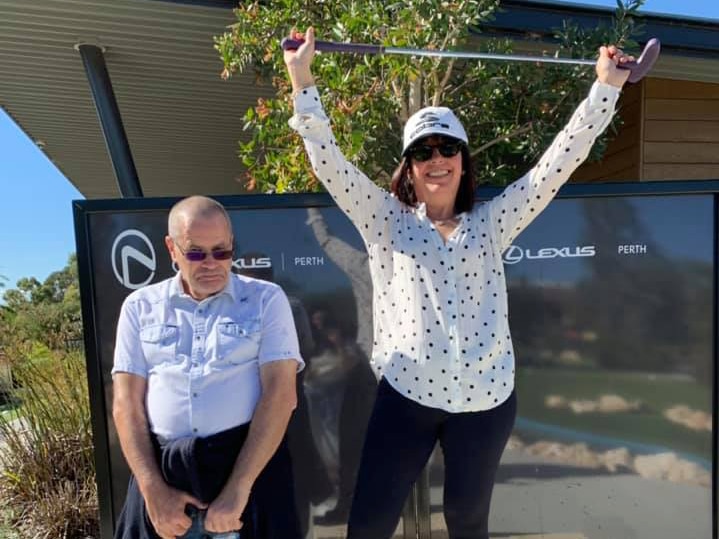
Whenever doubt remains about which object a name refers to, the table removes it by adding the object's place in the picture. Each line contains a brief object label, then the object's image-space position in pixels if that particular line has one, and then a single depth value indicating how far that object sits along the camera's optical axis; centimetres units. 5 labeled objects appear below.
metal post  459
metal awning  400
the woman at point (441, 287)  172
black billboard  250
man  160
